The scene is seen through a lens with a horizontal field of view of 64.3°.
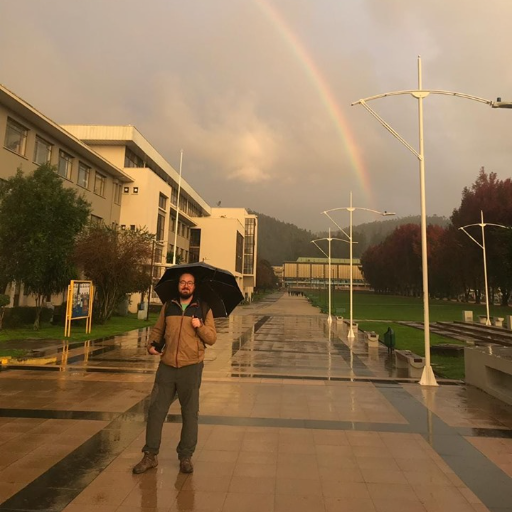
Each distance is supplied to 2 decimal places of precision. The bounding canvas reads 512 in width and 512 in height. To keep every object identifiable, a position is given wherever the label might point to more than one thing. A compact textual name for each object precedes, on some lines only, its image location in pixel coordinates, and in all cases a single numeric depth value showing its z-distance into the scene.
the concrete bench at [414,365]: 11.01
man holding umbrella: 4.36
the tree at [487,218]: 50.41
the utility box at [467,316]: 32.22
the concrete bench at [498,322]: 29.78
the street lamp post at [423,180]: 9.72
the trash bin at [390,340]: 15.03
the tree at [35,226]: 18.03
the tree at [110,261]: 22.88
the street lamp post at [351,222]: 20.41
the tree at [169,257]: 52.22
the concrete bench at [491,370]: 8.37
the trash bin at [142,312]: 29.89
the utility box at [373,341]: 17.56
